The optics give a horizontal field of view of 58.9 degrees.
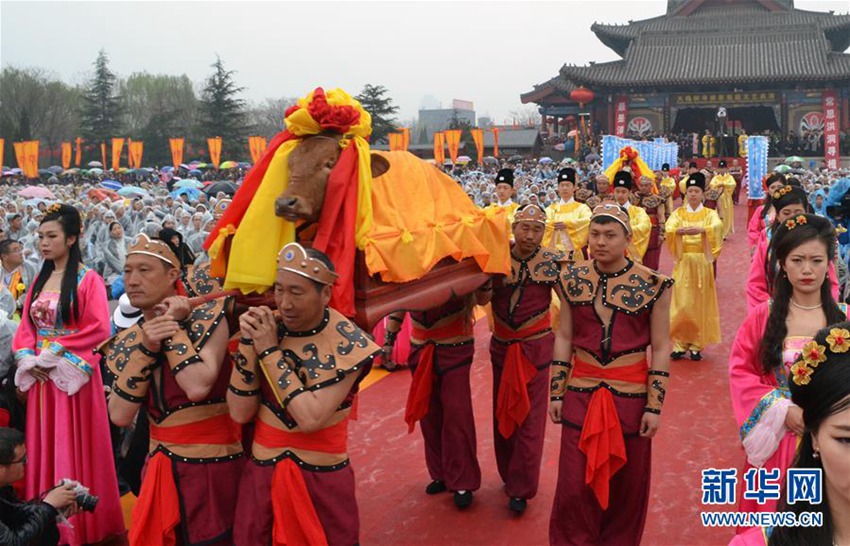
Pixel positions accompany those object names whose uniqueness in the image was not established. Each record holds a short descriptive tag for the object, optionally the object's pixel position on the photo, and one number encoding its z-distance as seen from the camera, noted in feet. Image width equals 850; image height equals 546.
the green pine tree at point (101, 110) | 136.87
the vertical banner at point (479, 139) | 110.63
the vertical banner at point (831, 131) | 95.30
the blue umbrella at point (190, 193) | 64.59
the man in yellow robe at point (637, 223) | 25.53
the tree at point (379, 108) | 119.44
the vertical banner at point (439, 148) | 97.30
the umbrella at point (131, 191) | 62.42
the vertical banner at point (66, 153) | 117.19
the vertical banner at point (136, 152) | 116.67
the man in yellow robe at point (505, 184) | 22.93
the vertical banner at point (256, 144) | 103.40
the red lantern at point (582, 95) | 107.86
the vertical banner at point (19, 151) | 95.51
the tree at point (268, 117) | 191.81
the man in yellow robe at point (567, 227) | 25.32
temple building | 101.04
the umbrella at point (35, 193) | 64.46
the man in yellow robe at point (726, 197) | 50.05
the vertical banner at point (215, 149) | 112.57
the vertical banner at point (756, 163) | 64.90
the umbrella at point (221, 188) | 62.75
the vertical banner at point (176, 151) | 113.33
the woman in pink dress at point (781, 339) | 9.55
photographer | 10.01
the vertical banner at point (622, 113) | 107.55
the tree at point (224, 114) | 128.57
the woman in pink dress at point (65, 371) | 12.10
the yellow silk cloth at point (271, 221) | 9.46
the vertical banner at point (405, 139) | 89.95
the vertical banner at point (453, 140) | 98.99
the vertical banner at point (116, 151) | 113.64
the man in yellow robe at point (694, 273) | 23.40
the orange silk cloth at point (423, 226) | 10.14
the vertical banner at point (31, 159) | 93.20
